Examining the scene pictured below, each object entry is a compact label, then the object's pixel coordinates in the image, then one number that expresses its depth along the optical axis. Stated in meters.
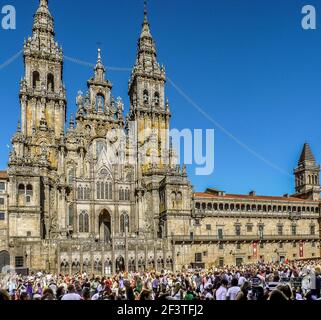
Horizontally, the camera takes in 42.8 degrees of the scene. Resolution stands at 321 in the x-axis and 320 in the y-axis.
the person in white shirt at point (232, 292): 11.84
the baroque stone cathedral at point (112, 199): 51.81
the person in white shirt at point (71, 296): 9.93
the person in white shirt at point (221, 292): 12.46
